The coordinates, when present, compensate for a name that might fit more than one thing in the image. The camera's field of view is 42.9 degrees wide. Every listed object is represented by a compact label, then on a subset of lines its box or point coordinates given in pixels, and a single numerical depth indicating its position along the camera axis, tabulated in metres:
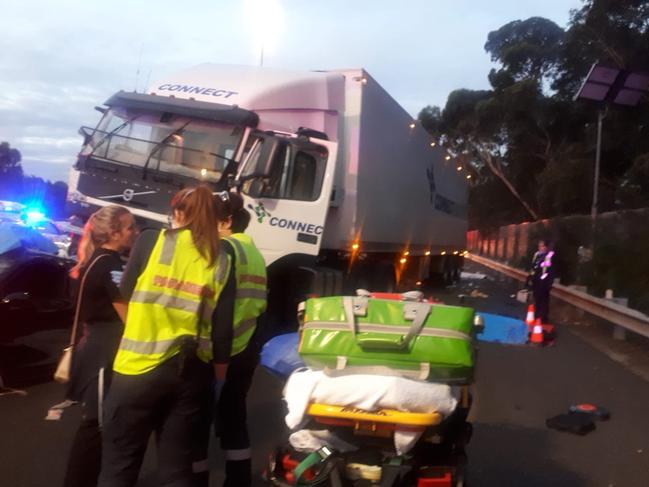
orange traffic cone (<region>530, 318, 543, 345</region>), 12.89
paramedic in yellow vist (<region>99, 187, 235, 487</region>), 3.55
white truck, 9.58
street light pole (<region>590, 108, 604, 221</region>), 23.46
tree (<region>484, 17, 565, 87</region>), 44.91
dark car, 7.22
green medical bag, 3.93
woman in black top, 4.31
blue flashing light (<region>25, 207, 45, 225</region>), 10.85
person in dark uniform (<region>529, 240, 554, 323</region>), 14.33
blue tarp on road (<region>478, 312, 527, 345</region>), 11.31
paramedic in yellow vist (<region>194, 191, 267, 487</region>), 3.92
